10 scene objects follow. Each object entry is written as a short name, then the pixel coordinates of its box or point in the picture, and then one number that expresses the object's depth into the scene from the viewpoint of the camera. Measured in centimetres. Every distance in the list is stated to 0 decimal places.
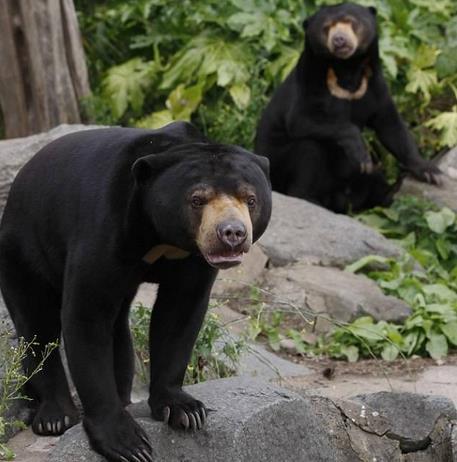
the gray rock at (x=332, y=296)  1561
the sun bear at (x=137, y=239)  863
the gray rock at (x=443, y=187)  2092
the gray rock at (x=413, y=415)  1055
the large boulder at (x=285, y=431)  922
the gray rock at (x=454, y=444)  1031
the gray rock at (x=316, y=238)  1736
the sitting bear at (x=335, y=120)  2183
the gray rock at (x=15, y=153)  1506
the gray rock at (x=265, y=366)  1275
